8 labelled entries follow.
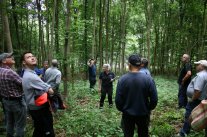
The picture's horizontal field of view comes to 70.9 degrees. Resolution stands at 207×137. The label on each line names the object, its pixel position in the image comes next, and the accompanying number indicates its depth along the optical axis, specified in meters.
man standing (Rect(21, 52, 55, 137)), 2.78
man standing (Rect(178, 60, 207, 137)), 3.34
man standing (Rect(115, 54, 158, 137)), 2.61
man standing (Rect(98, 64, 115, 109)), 6.04
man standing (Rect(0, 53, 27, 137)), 3.13
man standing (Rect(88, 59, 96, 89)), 8.95
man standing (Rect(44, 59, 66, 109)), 4.75
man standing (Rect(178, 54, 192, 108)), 5.36
